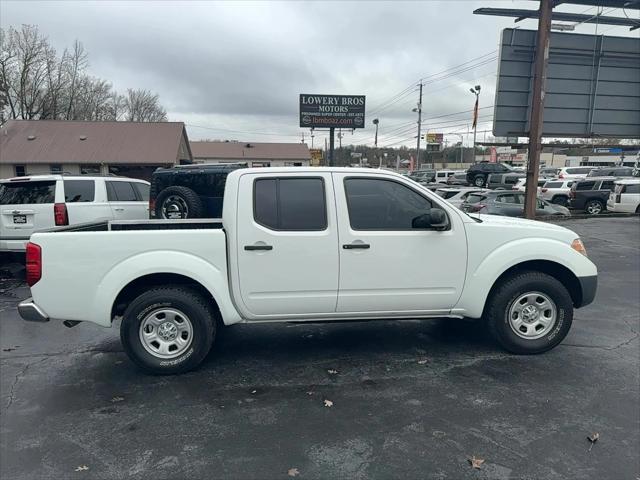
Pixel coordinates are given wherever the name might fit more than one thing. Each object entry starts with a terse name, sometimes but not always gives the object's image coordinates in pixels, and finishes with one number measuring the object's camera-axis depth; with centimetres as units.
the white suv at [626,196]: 1906
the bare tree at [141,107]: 7244
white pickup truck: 396
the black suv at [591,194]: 2017
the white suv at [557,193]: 2312
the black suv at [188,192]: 704
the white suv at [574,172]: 3249
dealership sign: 2528
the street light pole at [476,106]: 4254
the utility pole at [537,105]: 1236
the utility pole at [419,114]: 4647
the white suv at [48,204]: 813
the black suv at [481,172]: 3449
